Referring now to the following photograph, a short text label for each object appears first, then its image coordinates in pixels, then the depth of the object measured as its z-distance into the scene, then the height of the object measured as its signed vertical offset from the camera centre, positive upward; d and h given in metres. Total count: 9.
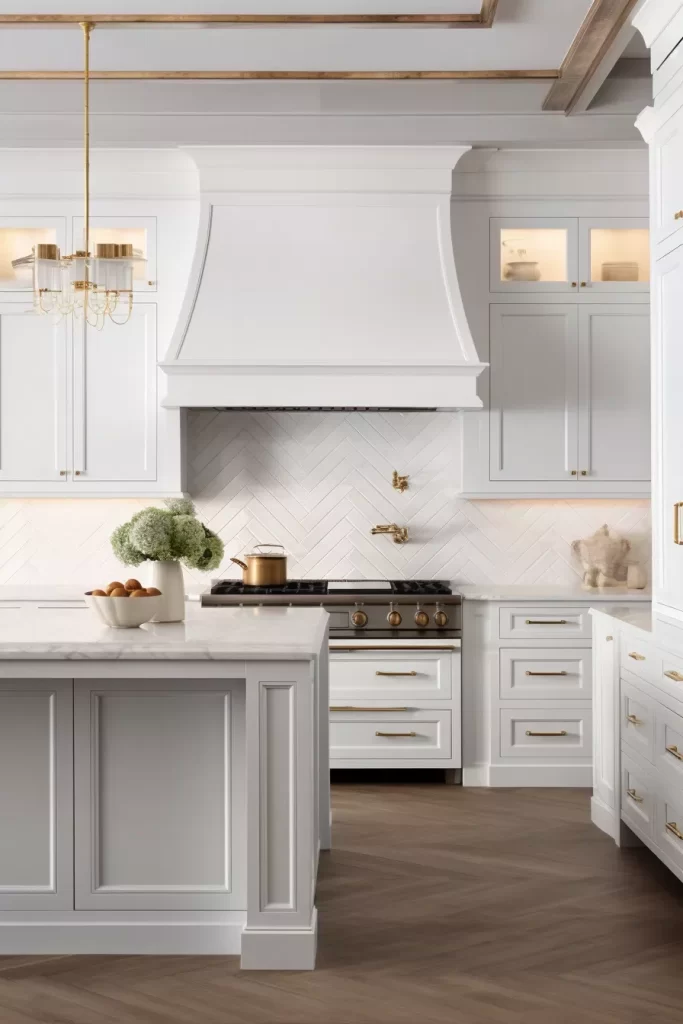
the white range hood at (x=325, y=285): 4.63 +1.11
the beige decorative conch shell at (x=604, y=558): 5.03 -0.21
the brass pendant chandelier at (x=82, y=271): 3.14 +0.79
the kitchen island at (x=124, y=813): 2.82 -0.85
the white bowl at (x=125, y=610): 2.97 -0.28
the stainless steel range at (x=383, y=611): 4.67 -0.45
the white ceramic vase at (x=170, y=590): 3.13 -0.24
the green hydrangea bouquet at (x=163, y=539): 3.05 -0.07
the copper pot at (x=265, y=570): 4.86 -0.26
